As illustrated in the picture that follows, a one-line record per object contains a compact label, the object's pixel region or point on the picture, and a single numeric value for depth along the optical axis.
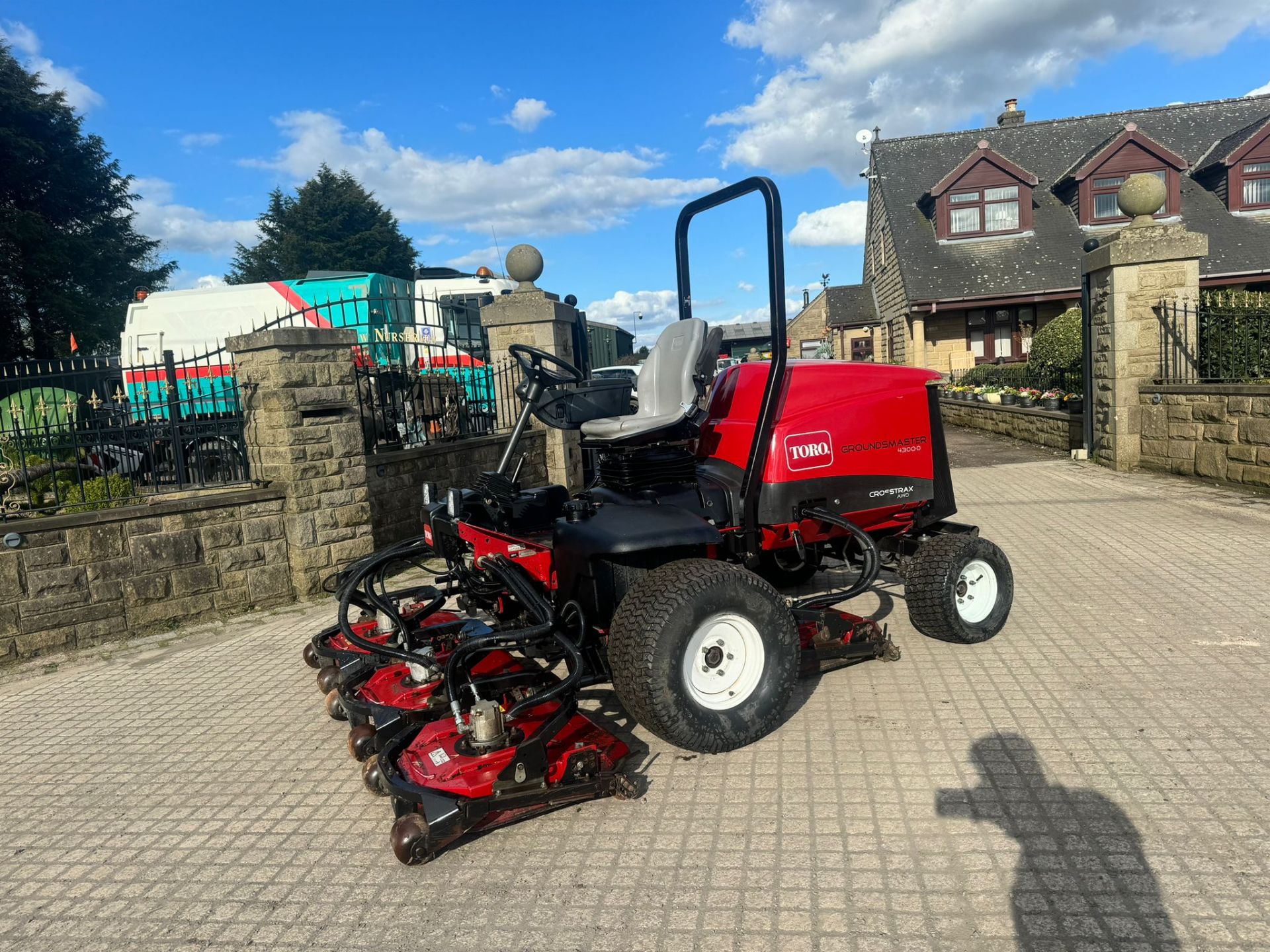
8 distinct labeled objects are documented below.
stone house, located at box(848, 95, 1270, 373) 21.98
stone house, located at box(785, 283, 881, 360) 28.39
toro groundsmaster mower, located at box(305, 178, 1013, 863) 3.04
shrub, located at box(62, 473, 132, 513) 5.76
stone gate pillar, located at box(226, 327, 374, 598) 6.06
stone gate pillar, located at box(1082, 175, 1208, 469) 9.53
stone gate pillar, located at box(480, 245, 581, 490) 9.37
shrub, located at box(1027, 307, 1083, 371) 13.77
